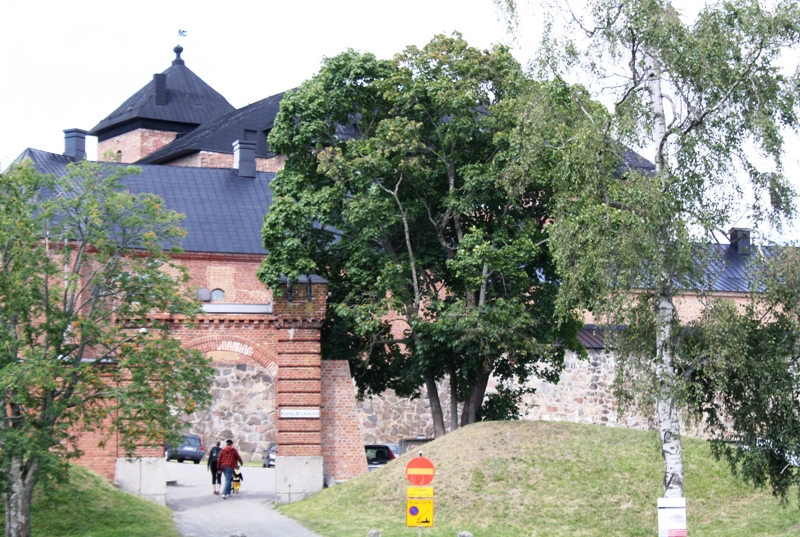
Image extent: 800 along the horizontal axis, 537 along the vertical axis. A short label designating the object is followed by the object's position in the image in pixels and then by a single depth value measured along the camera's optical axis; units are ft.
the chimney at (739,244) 159.22
